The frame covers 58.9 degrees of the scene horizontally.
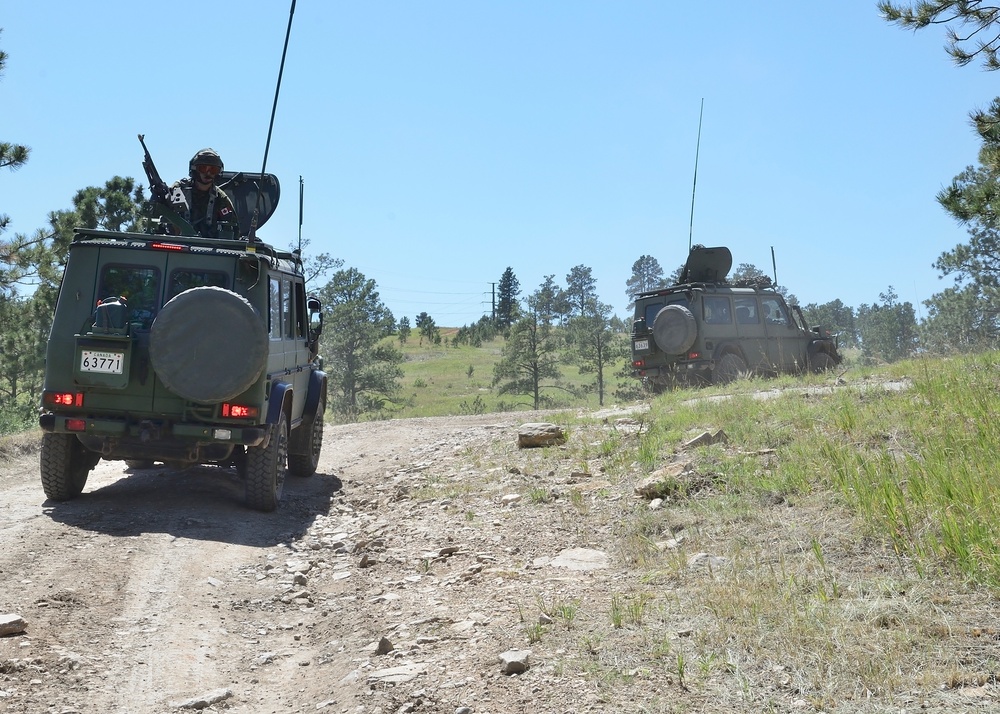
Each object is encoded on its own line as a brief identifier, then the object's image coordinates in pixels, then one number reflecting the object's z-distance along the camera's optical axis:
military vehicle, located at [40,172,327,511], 7.26
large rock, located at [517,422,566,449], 9.98
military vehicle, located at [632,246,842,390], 15.68
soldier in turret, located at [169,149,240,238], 9.66
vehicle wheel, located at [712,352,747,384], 15.69
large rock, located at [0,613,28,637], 4.45
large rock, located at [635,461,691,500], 6.62
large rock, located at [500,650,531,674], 3.89
